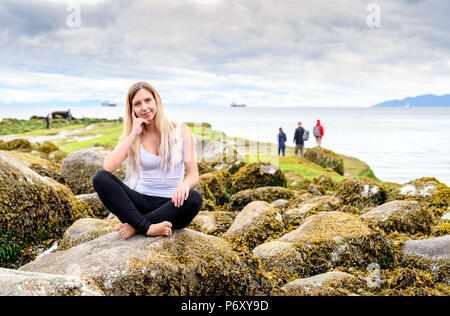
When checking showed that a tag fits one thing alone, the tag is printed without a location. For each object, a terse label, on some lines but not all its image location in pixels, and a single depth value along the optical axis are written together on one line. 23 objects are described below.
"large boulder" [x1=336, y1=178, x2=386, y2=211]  12.30
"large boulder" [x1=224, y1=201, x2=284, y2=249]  7.93
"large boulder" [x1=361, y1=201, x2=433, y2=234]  8.46
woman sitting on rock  5.77
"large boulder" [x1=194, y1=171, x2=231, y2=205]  12.40
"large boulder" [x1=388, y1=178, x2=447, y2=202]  11.76
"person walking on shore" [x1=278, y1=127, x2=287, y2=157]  33.06
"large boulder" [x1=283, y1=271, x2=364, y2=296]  5.25
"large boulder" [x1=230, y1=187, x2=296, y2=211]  12.70
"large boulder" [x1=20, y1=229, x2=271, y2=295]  4.66
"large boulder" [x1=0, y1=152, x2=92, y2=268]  7.37
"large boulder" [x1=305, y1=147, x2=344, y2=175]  27.95
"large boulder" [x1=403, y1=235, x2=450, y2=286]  6.35
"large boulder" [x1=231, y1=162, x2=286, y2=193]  14.74
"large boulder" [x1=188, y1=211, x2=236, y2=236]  8.70
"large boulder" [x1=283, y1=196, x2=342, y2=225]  9.24
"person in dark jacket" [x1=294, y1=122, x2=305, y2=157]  32.94
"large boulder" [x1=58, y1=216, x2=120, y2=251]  7.09
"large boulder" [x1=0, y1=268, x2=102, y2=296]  3.78
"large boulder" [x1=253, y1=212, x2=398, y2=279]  6.53
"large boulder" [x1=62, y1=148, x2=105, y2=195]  13.10
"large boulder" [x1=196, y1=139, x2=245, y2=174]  18.42
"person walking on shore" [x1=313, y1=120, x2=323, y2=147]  35.53
